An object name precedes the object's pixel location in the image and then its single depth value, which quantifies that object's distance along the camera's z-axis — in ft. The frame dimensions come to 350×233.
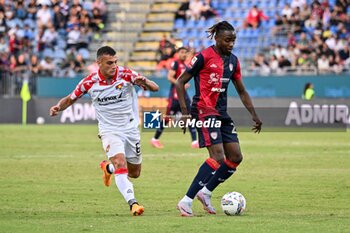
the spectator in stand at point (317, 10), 118.11
